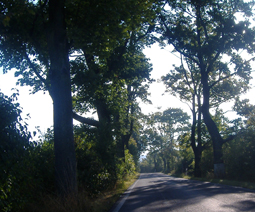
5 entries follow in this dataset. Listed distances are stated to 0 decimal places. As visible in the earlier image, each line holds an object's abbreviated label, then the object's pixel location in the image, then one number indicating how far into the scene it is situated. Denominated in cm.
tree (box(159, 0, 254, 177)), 1983
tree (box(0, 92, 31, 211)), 445
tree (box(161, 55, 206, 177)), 2877
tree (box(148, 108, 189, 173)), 5381
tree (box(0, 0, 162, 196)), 767
